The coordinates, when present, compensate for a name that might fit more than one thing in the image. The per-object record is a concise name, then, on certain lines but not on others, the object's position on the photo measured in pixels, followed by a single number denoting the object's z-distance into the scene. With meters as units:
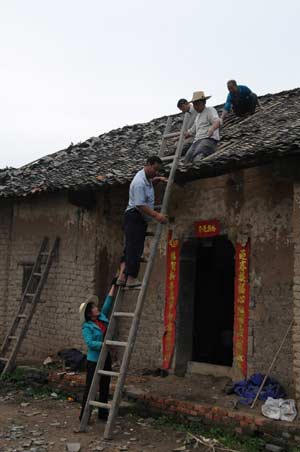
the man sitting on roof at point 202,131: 6.97
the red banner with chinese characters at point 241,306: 6.56
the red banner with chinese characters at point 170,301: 7.42
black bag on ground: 7.78
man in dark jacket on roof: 9.01
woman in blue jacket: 5.78
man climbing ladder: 5.73
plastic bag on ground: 5.36
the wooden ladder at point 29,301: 8.39
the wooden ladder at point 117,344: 5.15
